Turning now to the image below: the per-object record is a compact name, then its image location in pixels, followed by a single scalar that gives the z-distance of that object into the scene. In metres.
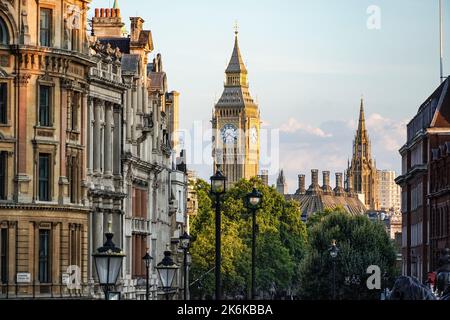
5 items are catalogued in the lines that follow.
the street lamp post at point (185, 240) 67.47
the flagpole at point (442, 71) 145.75
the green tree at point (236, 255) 152.38
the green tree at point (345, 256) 123.58
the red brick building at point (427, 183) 126.31
